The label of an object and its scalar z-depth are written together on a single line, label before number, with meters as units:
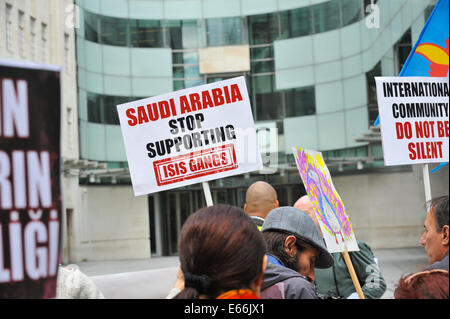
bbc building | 23.72
